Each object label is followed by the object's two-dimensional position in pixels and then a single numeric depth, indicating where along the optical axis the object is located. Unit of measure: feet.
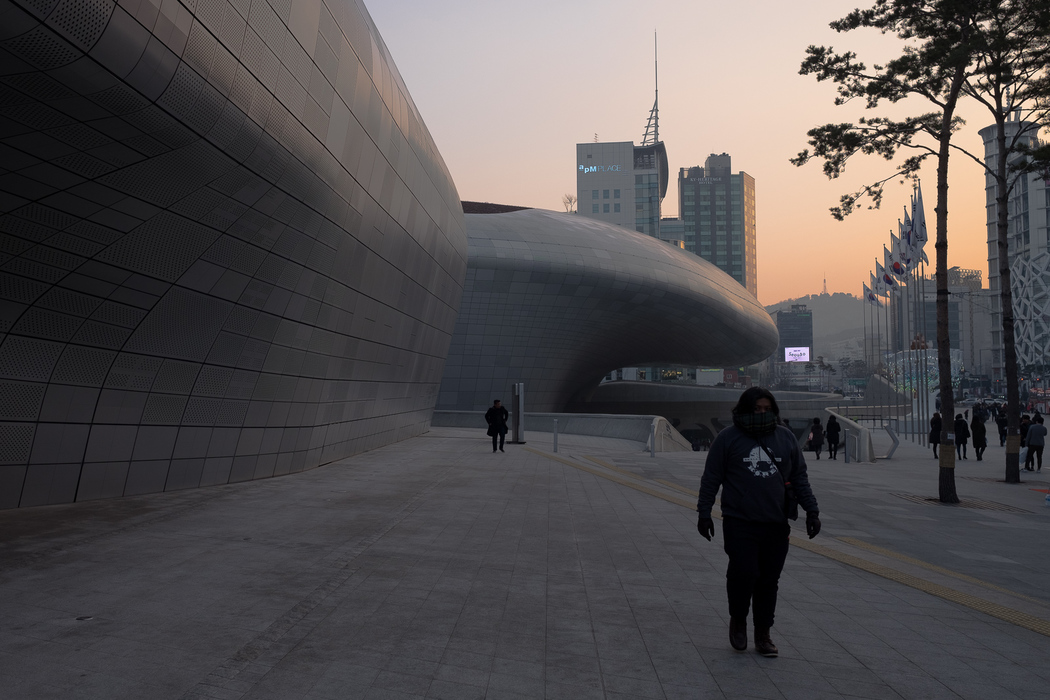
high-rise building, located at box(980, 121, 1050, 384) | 260.21
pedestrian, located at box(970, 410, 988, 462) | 76.64
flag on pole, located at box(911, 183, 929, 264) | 105.50
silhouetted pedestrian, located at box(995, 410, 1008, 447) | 92.76
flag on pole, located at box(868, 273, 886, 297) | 155.74
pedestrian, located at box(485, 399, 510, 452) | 67.82
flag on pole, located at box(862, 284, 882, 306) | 155.83
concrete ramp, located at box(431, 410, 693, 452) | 88.82
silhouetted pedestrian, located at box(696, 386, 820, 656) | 14.85
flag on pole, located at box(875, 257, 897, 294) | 134.81
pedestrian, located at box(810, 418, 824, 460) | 83.72
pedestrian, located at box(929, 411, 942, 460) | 73.61
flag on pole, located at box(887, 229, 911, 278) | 114.01
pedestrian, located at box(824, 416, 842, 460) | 83.24
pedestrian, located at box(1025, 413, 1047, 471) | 63.72
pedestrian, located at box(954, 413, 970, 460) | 79.20
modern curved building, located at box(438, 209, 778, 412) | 127.03
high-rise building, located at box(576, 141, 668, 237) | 449.89
